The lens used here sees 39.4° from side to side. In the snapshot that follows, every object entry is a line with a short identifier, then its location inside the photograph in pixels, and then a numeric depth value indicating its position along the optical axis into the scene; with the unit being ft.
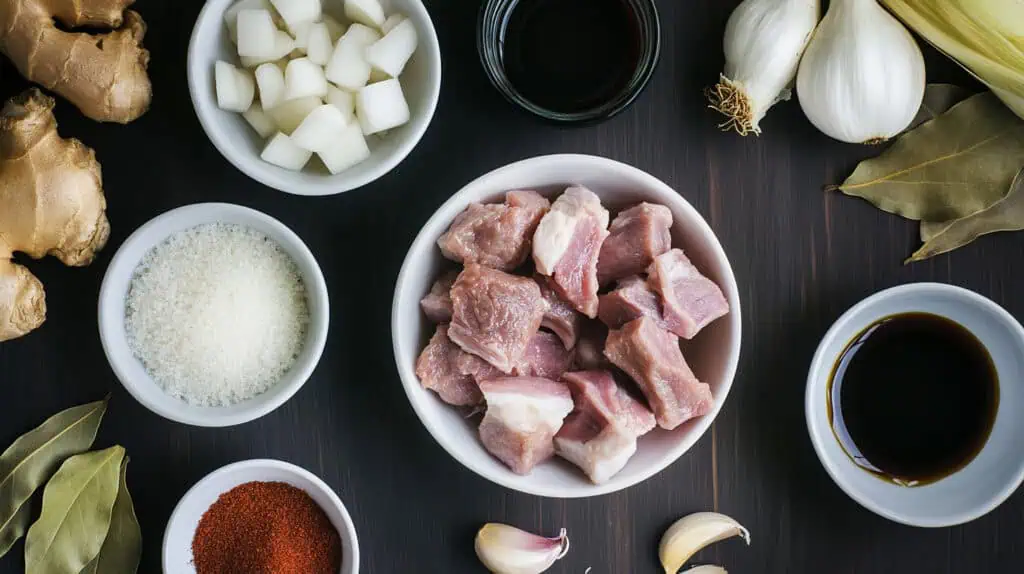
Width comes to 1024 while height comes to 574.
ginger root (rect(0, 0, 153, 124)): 1.98
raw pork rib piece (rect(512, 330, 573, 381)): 1.97
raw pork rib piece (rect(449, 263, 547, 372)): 1.91
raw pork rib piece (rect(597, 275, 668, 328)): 1.93
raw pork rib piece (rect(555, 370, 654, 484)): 1.91
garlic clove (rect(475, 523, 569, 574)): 2.09
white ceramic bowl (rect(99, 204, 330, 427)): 1.98
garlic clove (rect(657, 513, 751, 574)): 2.11
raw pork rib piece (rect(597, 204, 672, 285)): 1.93
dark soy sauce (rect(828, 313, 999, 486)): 2.11
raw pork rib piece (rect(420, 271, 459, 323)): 1.96
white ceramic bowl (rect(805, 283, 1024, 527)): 2.05
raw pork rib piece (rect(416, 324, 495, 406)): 1.95
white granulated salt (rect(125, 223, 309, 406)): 1.99
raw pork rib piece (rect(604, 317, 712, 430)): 1.90
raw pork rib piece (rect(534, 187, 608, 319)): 1.91
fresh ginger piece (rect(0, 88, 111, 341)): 1.97
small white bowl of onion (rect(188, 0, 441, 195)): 1.97
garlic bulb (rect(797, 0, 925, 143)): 2.00
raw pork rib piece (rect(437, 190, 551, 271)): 1.93
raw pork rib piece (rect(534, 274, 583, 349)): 1.97
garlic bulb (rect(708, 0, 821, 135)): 2.02
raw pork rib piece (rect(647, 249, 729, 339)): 1.92
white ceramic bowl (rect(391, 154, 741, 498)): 1.94
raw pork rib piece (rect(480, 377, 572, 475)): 1.90
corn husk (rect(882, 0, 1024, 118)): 1.98
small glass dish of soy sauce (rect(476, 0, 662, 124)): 1.99
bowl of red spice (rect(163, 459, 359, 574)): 2.04
